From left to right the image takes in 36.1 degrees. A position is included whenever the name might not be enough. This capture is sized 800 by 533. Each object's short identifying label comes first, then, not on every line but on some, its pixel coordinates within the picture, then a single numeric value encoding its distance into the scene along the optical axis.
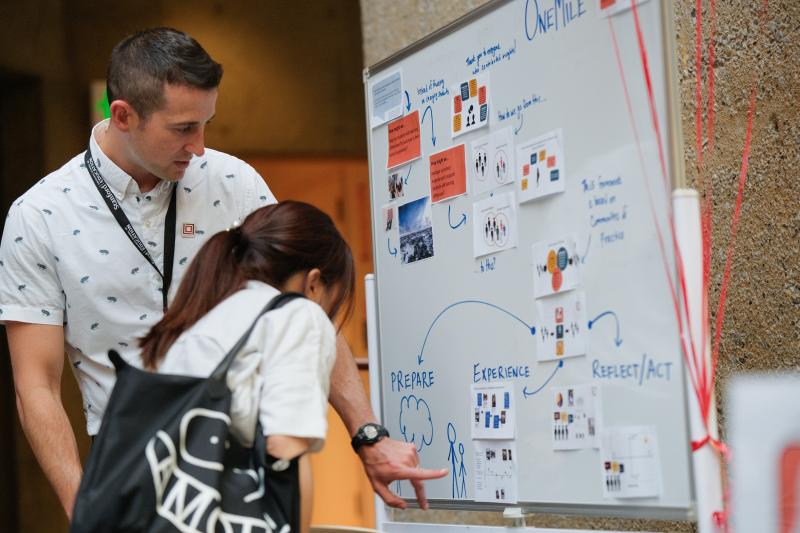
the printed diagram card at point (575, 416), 2.46
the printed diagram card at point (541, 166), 2.56
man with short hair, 2.79
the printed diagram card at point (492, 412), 2.72
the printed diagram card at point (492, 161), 2.72
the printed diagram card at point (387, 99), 3.18
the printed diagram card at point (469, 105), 2.83
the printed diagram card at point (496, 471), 2.71
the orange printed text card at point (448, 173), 2.89
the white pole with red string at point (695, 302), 2.19
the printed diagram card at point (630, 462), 2.30
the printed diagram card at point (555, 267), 2.52
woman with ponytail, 2.17
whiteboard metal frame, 2.22
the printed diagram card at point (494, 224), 2.71
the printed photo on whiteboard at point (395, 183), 3.16
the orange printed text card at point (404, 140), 3.10
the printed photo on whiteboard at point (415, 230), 3.03
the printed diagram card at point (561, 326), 2.50
